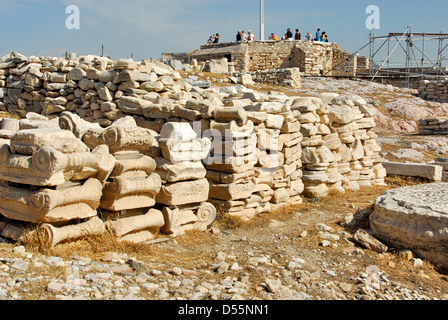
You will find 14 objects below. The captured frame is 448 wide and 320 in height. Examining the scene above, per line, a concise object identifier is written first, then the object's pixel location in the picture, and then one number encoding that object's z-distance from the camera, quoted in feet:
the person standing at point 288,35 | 102.57
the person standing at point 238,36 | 102.37
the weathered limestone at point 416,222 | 17.10
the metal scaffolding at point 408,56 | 87.61
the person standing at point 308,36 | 103.81
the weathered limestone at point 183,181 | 17.70
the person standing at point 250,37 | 100.78
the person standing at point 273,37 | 105.04
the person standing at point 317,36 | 105.20
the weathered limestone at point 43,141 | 13.73
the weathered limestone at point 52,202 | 13.43
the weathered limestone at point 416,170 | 33.40
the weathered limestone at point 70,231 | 13.73
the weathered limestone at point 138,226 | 15.67
